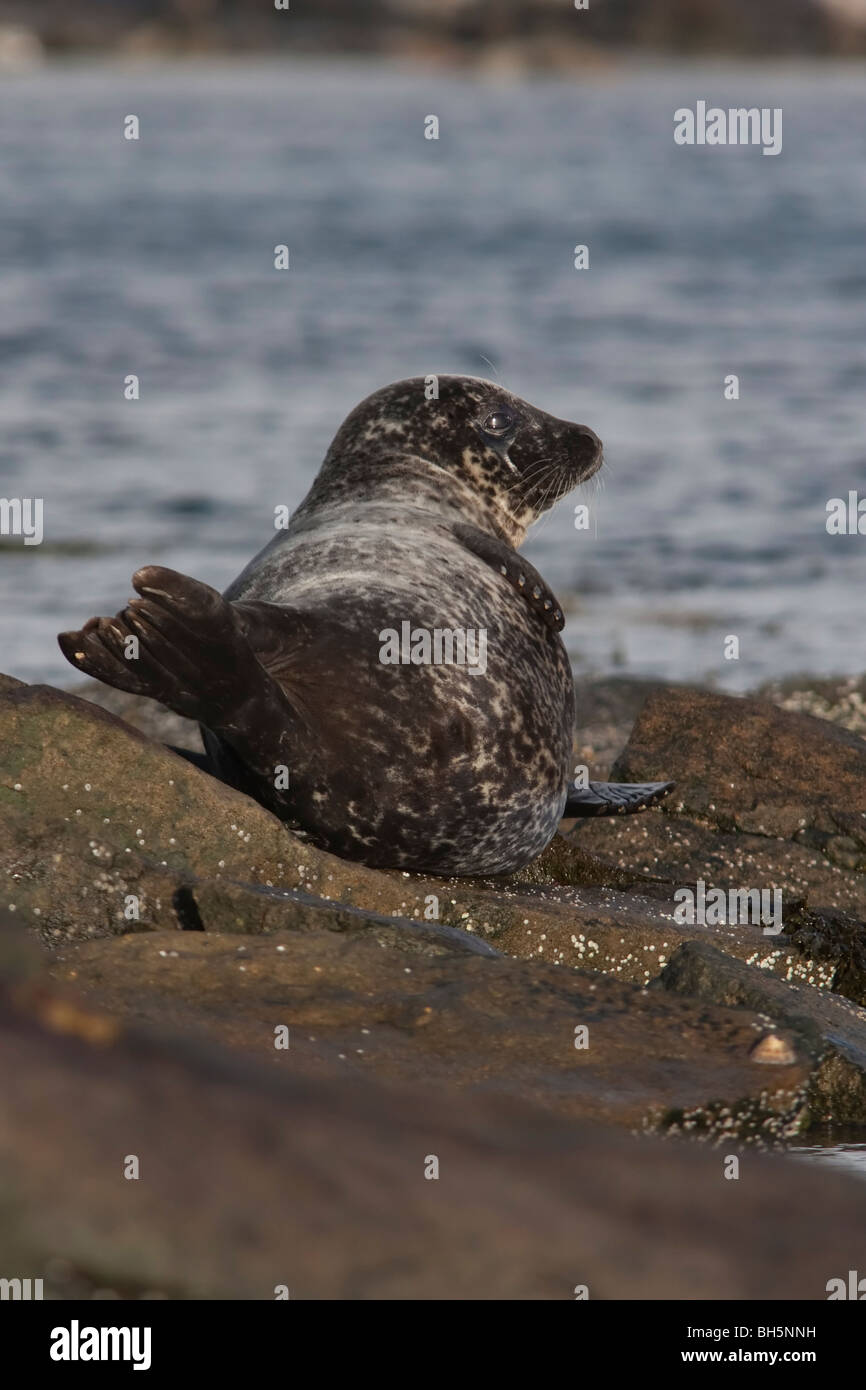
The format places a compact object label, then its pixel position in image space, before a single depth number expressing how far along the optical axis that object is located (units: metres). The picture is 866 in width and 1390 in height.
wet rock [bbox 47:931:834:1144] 7.66
